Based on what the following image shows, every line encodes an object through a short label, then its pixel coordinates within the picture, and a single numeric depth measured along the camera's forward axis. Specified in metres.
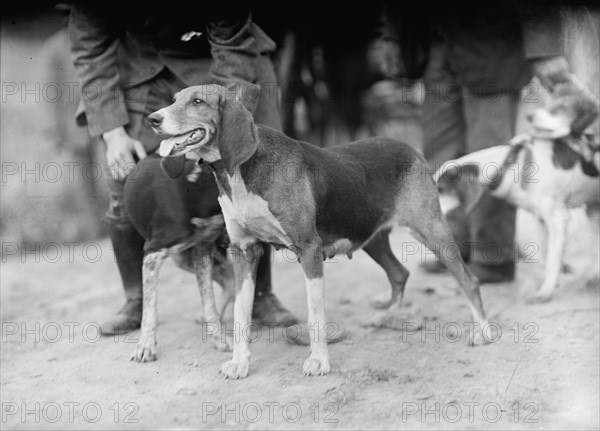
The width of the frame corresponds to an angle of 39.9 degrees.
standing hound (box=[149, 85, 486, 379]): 3.79
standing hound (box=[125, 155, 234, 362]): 4.44
